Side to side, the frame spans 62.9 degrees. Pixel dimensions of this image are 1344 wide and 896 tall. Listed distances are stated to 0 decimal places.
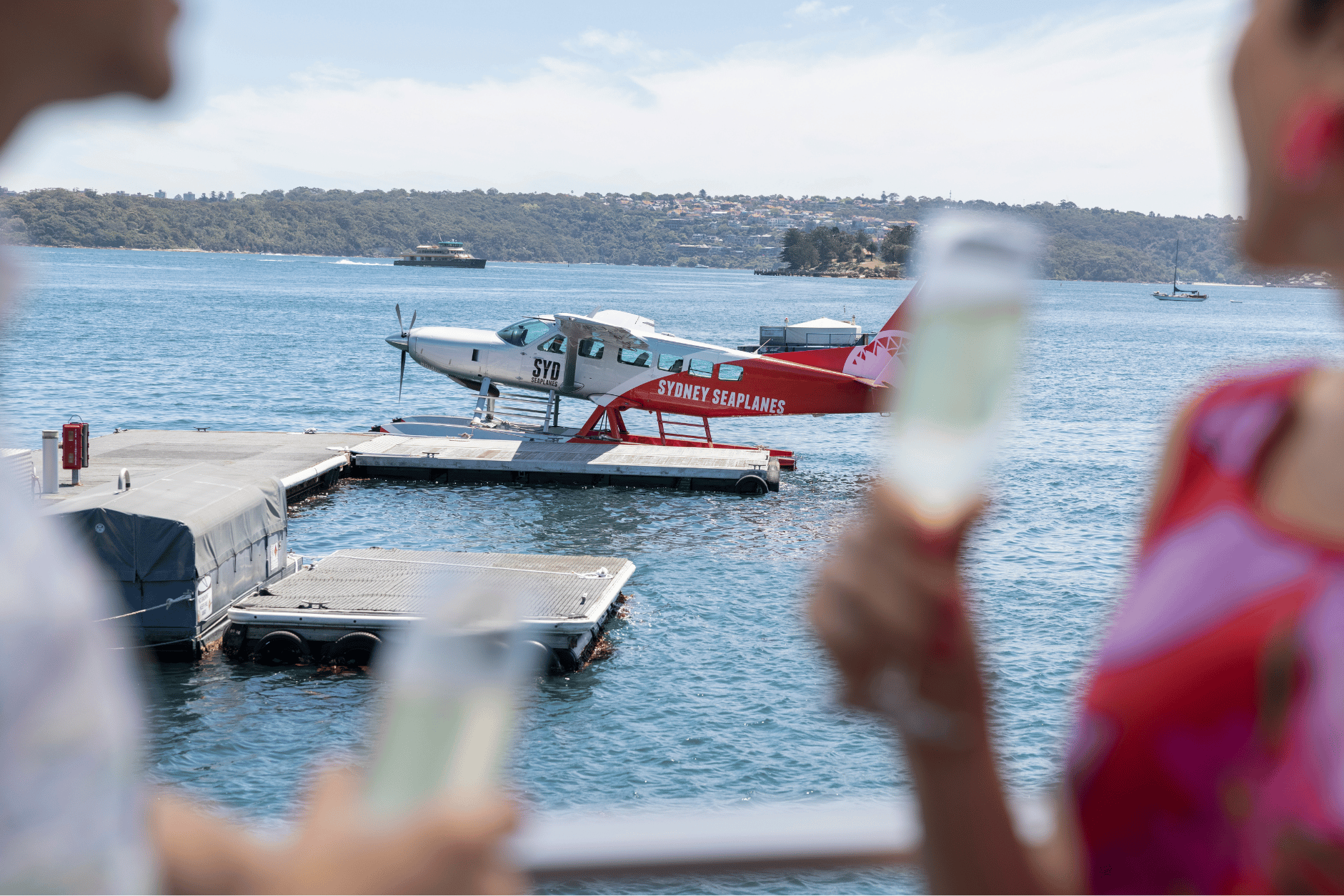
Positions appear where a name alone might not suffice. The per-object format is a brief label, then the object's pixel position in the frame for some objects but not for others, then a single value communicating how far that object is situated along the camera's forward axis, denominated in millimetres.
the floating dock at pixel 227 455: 21078
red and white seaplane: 23859
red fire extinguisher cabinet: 17844
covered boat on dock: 11961
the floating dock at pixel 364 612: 12773
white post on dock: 16406
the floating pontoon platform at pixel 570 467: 22703
